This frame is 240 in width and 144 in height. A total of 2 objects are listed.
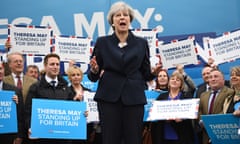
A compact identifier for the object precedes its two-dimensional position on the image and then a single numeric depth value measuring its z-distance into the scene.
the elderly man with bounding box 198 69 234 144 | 5.25
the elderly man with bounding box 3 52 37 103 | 5.45
